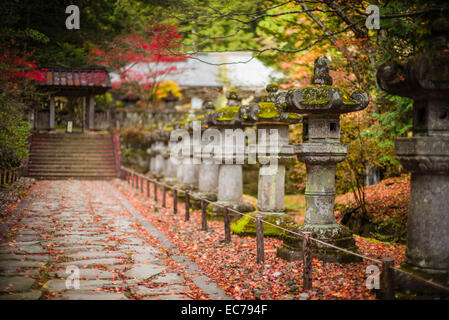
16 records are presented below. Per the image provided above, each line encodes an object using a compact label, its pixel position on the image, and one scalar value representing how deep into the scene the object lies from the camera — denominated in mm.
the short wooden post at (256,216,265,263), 6672
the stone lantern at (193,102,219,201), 12148
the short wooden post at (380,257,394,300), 4285
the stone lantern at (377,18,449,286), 4387
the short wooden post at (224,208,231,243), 8242
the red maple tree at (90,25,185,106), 23984
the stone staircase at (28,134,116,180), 20562
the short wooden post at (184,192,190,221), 10711
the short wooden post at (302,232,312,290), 5258
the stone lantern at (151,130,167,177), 18984
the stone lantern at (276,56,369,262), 6174
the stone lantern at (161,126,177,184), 17000
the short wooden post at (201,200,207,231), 9586
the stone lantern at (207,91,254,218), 10078
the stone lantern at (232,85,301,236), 8436
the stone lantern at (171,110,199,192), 13820
